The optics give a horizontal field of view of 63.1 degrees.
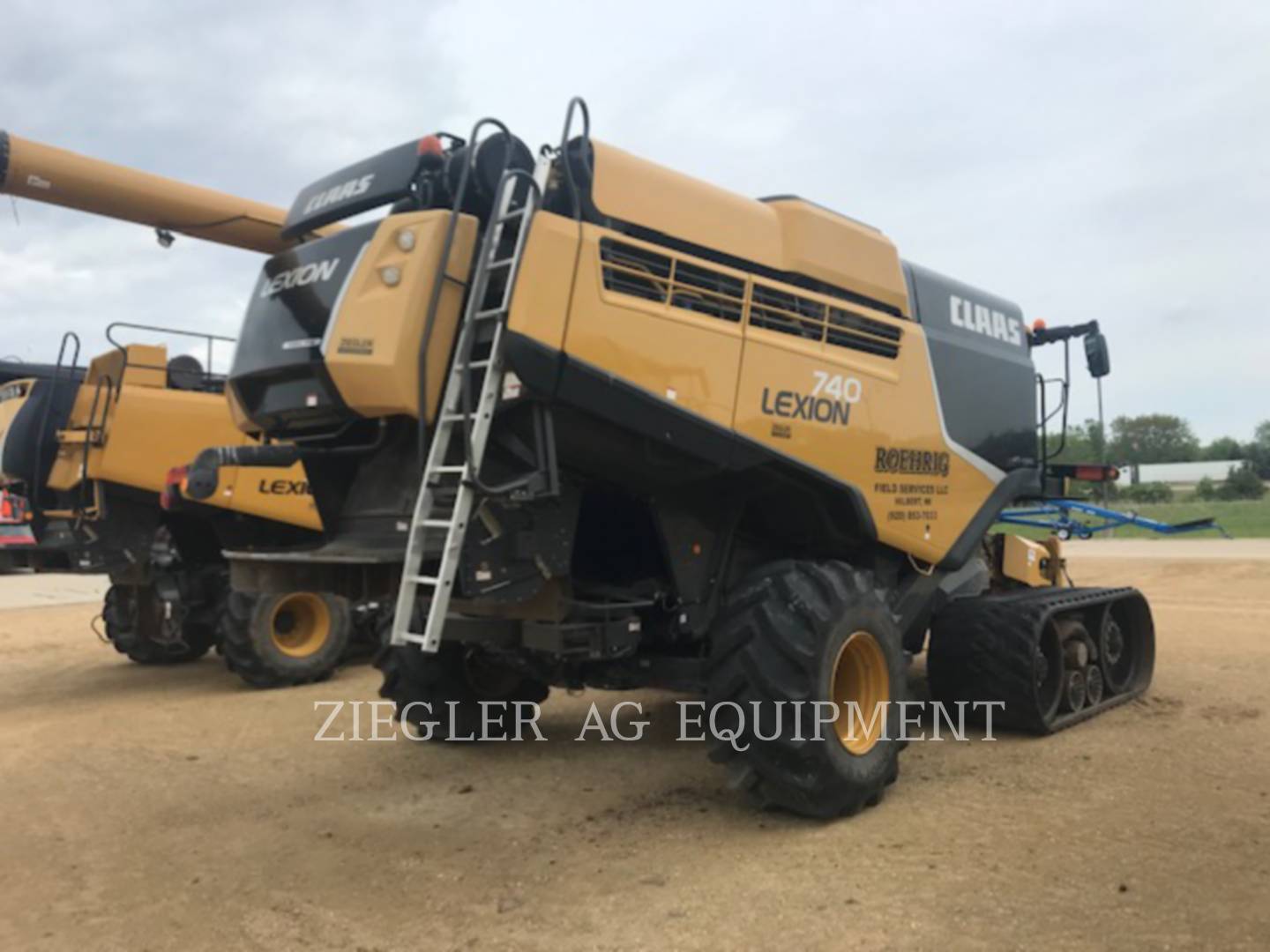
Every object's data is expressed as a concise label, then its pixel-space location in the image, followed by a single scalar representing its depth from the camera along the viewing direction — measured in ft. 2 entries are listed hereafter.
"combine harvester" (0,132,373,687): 27.53
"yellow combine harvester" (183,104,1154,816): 13.73
